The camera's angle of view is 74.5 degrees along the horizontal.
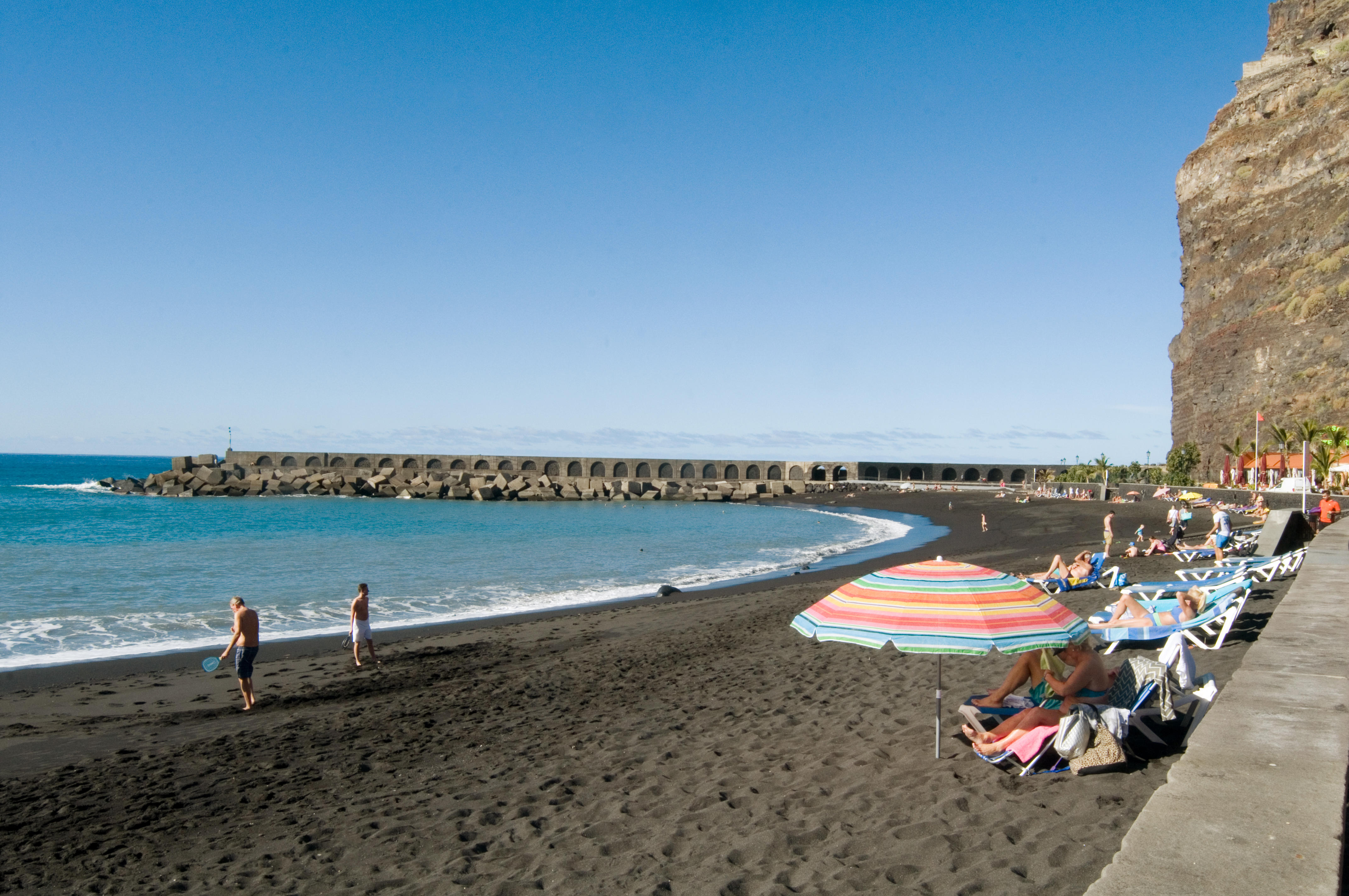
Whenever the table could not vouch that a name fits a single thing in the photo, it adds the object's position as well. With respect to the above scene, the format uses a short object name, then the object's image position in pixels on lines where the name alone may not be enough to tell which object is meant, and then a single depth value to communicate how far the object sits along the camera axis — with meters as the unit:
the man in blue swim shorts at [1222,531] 16.89
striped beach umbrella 5.20
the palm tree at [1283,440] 36.84
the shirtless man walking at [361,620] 12.05
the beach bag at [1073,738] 5.51
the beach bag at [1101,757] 5.43
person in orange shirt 20.08
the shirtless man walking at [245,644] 9.69
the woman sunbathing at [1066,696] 5.88
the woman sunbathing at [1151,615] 9.38
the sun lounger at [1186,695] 5.61
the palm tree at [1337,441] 33.56
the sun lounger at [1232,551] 17.09
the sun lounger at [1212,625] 9.07
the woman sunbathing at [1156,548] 18.72
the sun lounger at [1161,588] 11.69
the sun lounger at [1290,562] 13.15
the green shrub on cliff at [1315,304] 41.19
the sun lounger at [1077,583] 14.54
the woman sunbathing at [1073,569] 14.87
